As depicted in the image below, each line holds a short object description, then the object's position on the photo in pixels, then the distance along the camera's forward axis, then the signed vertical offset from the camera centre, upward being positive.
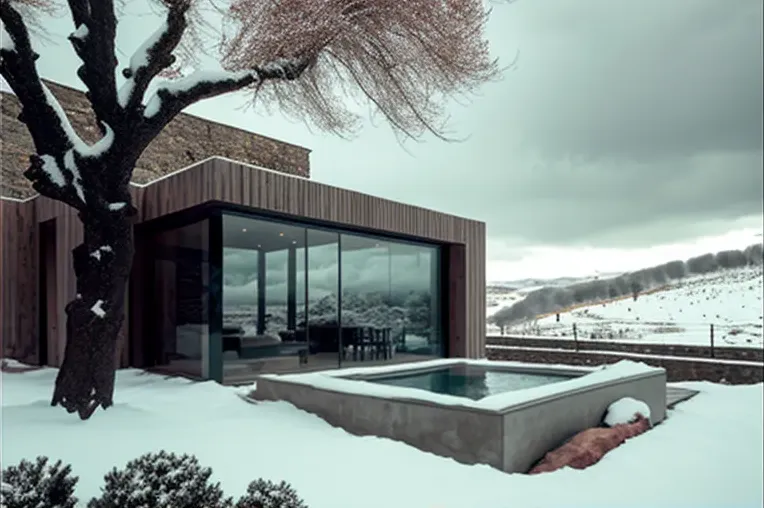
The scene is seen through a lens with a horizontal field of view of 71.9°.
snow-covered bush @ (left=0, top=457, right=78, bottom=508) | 1.56 -0.61
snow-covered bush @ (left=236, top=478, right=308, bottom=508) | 1.86 -0.77
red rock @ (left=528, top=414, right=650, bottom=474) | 2.97 -1.03
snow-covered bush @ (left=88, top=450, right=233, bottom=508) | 1.68 -0.67
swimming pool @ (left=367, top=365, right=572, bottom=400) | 4.11 -0.90
